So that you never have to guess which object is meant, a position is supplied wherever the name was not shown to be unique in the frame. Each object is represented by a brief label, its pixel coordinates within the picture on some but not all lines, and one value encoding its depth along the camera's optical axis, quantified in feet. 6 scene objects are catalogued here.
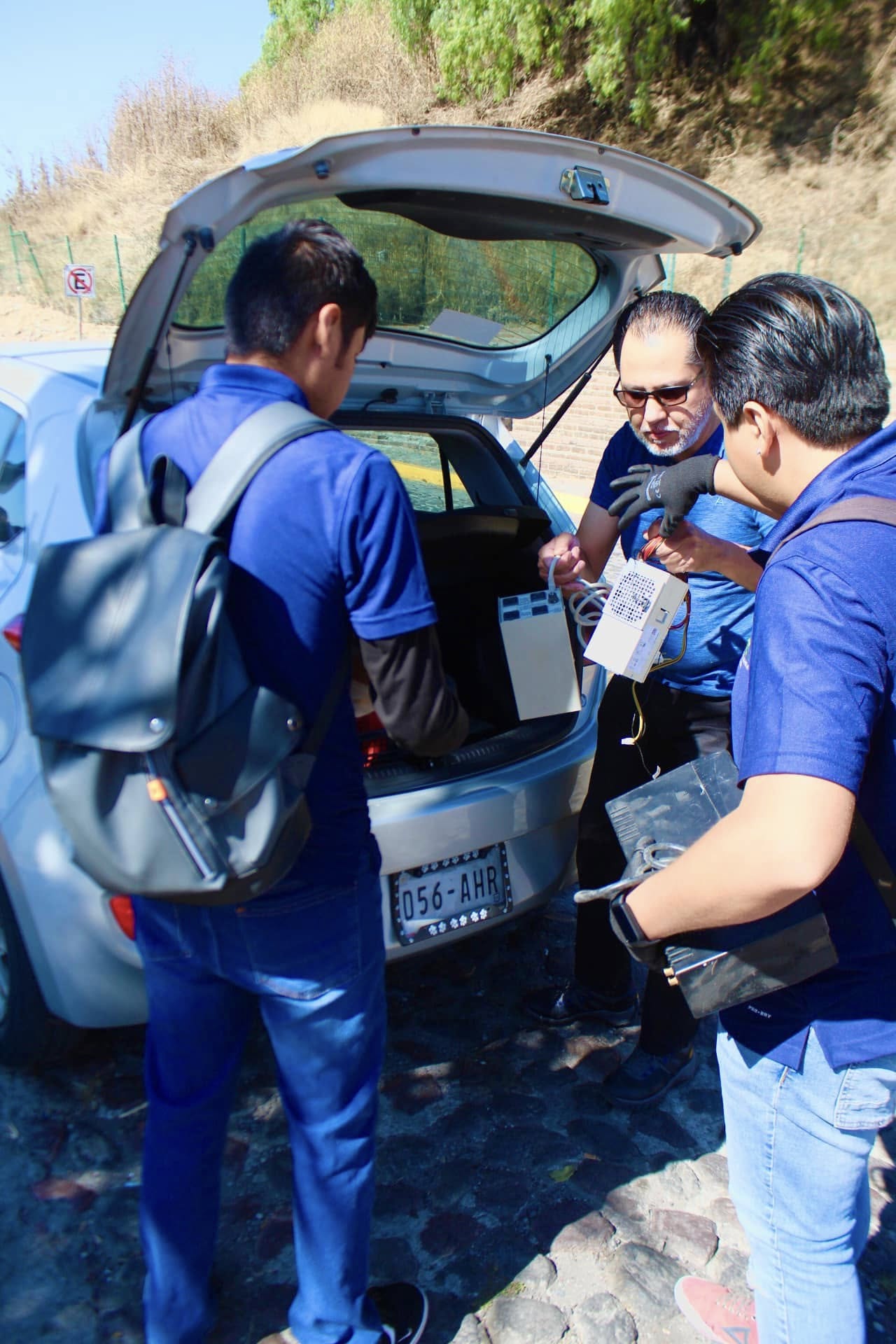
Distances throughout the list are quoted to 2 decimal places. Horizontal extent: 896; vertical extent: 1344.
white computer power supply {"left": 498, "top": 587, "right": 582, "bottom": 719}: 8.00
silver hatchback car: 6.31
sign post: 43.52
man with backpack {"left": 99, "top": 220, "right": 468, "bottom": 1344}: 4.32
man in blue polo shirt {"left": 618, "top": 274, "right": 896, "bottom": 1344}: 3.42
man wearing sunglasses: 7.20
